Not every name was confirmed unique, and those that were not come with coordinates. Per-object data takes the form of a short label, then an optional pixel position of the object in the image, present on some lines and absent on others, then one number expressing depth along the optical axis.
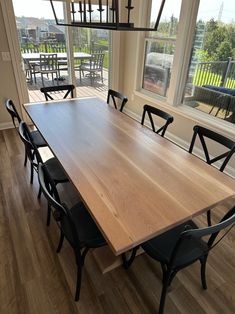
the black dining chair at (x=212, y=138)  1.63
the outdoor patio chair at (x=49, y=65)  3.88
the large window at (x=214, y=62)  2.50
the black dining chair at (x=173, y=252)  1.18
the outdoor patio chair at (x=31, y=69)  3.73
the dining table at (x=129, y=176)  1.05
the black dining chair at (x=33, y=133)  2.12
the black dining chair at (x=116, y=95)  2.62
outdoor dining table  3.63
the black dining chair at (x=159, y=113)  2.07
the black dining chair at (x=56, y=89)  2.84
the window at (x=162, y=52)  3.09
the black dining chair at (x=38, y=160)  1.71
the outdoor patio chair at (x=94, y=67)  4.33
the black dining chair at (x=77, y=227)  1.13
